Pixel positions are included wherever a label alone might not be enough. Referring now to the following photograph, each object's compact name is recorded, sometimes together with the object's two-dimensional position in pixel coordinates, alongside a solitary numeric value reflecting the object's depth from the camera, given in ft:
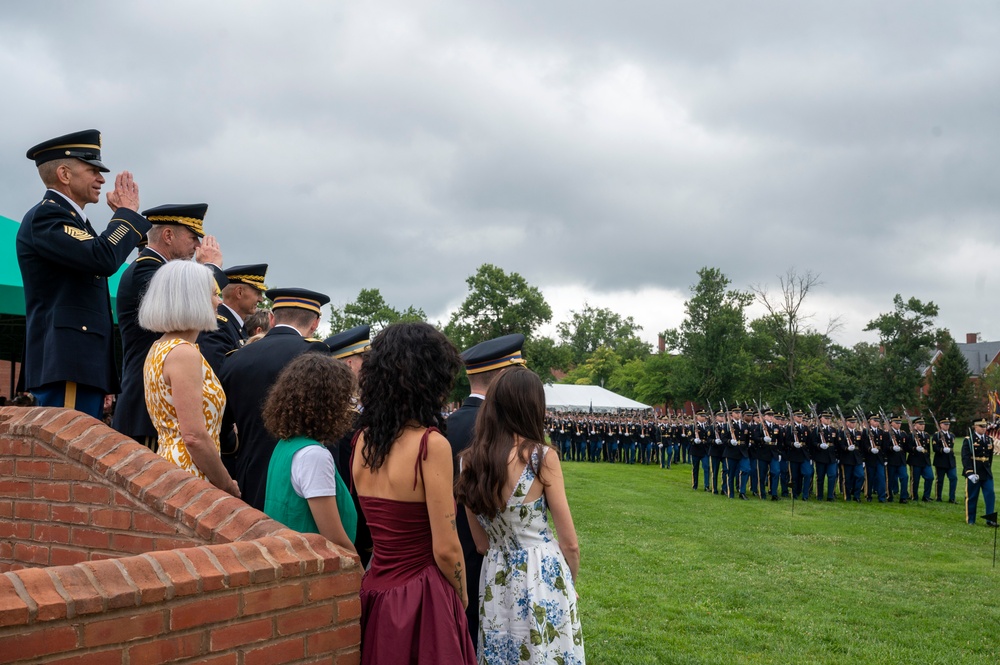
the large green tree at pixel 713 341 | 182.91
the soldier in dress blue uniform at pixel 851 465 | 61.26
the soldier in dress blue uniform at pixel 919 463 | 62.44
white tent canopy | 156.56
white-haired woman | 10.96
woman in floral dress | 11.42
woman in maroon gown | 9.60
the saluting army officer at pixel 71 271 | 12.36
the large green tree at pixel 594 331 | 378.32
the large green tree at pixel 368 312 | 254.06
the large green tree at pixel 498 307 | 228.22
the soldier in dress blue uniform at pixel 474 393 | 13.24
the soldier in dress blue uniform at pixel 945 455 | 61.62
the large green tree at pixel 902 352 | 182.29
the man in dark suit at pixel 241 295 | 16.58
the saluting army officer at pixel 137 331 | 13.17
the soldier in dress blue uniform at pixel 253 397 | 12.64
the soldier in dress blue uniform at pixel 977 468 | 49.29
